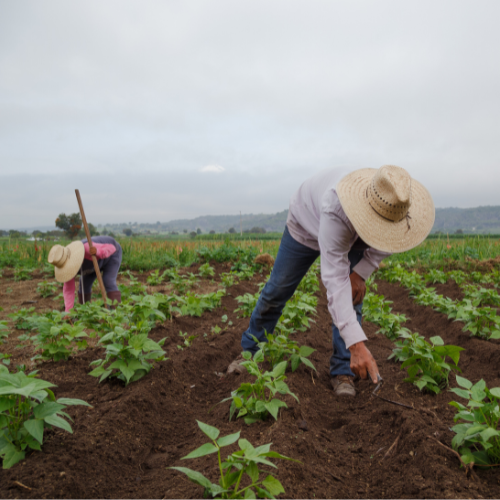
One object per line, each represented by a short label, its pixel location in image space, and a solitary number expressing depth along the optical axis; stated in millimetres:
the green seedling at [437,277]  7383
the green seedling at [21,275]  8677
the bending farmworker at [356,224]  2021
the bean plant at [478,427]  1687
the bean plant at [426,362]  2424
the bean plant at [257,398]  2033
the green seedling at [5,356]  2845
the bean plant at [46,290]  6885
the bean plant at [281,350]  2805
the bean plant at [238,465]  1243
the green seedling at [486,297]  4551
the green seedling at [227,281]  7090
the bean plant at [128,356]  2582
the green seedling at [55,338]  3010
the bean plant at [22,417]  1629
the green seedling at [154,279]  6797
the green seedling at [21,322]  4170
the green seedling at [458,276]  6866
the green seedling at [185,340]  3716
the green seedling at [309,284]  6379
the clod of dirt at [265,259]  10155
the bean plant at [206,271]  8328
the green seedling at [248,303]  4336
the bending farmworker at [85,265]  4742
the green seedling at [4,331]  4435
